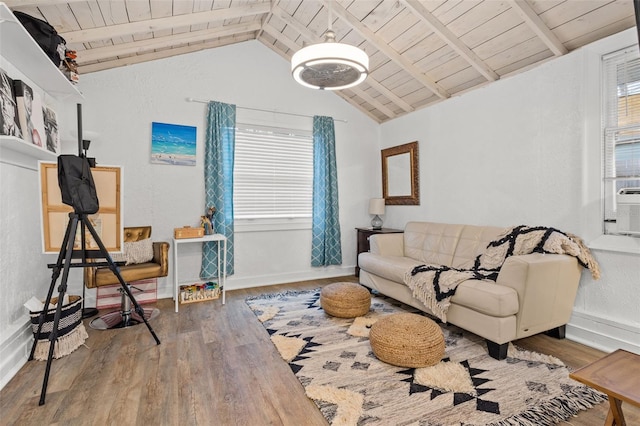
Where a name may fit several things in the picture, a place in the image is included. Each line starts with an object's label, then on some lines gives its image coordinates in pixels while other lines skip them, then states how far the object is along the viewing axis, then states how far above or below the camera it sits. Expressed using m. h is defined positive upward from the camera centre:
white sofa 2.15 -0.65
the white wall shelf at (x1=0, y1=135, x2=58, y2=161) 1.87 +0.43
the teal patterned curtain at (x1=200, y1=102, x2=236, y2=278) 3.84 +0.46
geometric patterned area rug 1.61 -1.04
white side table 3.28 -0.42
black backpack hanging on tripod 2.04 +0.19
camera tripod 1.87 -0.33
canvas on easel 2.22 +0.01
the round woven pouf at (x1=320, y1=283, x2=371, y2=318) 2.90 -0.85
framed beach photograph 3.67 +0.81
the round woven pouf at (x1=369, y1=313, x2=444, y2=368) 2.02 -0.86
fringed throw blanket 2.42 -0.45
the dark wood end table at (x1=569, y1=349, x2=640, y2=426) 1.15 -0.66
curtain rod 3.84 +1.38
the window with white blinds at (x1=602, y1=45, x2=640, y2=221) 2.33 +0.66
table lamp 4.63 +0.03
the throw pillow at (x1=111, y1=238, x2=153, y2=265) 3.21 -0.43
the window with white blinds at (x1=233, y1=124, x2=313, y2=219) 4.16 +0.53
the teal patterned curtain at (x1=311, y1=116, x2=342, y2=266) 4.50 +0.22
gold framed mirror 4.30 +0.52
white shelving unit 1.79 +1.04
